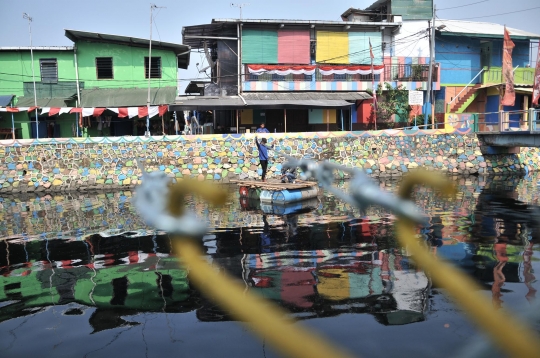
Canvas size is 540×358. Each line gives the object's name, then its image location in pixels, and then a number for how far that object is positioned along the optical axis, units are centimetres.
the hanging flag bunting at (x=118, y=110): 2834
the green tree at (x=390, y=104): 3325
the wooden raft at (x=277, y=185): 1835
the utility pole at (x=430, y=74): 2927
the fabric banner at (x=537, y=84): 2277
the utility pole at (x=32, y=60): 3091
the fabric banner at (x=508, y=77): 2766
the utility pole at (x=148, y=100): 2795
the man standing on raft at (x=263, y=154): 2092
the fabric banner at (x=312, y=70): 3244
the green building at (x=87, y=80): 3078
